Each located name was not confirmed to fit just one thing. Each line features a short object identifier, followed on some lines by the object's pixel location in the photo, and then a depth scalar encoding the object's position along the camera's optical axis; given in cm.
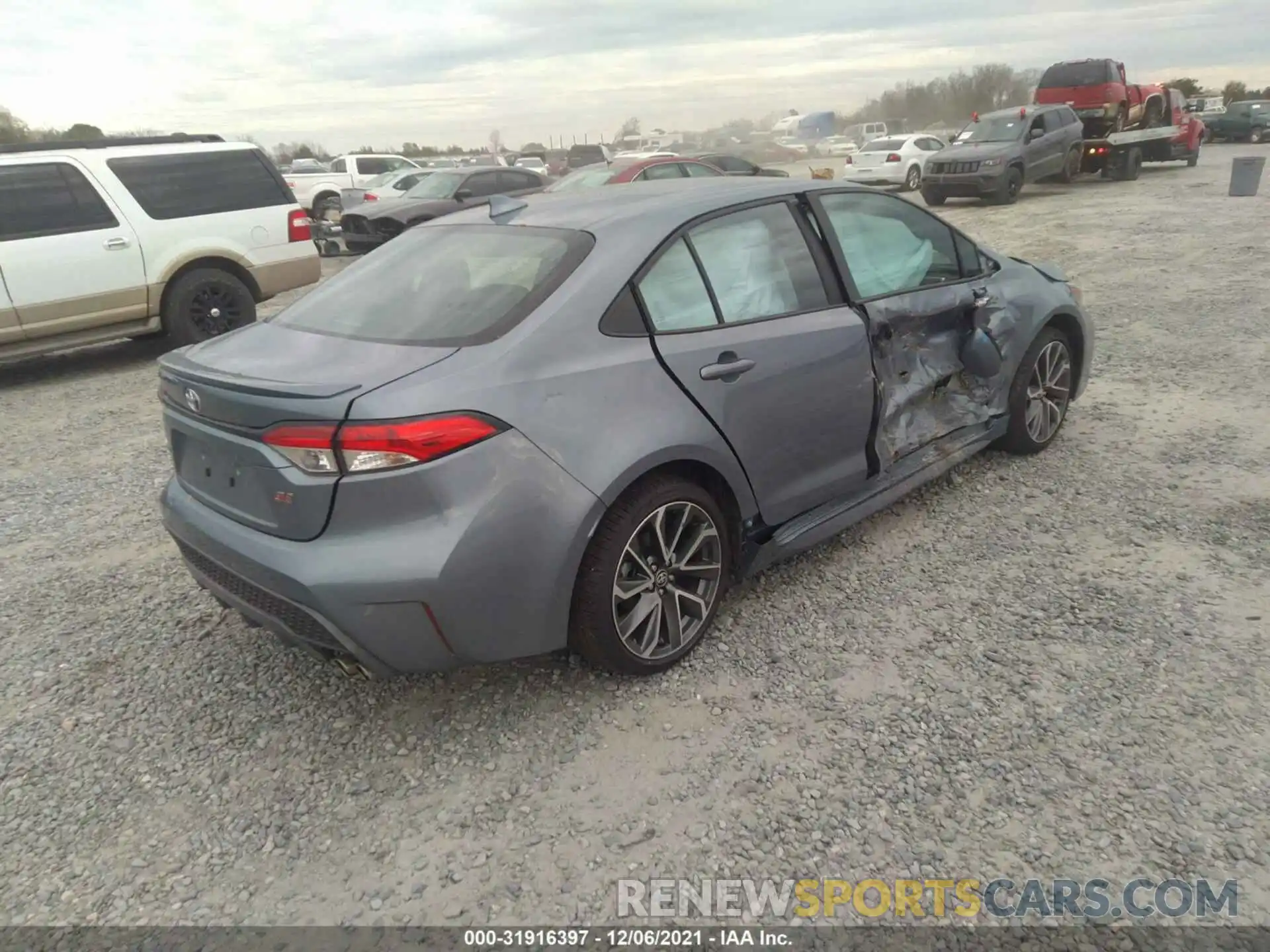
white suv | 698
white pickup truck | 2027
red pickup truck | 1934
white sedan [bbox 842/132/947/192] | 2031
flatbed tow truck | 1905
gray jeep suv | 1639
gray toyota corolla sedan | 236
